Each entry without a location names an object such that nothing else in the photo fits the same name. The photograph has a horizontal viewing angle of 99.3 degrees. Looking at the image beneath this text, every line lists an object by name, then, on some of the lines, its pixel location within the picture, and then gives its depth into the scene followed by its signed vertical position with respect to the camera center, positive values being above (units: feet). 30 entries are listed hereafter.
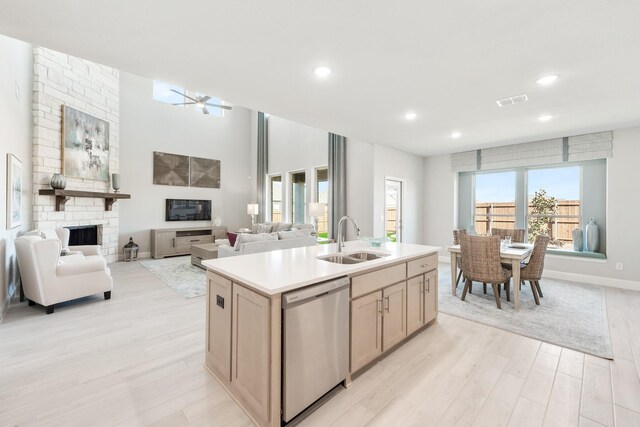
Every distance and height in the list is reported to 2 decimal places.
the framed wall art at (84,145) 16.55 +4.31
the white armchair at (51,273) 10.45 -2.55
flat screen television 24.57 +0.19
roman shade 15.21 +3.93
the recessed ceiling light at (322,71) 8.58 +4.58
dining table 11.21 -1.82
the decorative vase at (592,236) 15.78 -1.19
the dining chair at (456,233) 15.70 -1.12
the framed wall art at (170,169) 23.73 +3.85
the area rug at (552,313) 8.86 -3.97
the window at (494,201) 19.13 +1.01
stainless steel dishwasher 5.20 -2.69
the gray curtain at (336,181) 20.42 +2.46
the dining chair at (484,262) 11.30 -2.02
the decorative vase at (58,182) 15.40 +1.66
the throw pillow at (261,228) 23.79 -1.39
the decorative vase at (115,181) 19.61 +2.19
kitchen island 5.12 -2.30
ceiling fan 20.20 +8.38
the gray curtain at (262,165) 28.12 +4.97
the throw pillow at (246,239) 13.93 -1.36
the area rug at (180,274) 13.75 -3.87
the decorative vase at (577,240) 16.39 -1.48
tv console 22.39 -2.35
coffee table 17.40 -2.68
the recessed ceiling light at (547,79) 8.81 +4.52
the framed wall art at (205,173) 25.90 +3.88
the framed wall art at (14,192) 10.78 +0.80
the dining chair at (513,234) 15.76 -1.12
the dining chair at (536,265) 11.60 -2.19
